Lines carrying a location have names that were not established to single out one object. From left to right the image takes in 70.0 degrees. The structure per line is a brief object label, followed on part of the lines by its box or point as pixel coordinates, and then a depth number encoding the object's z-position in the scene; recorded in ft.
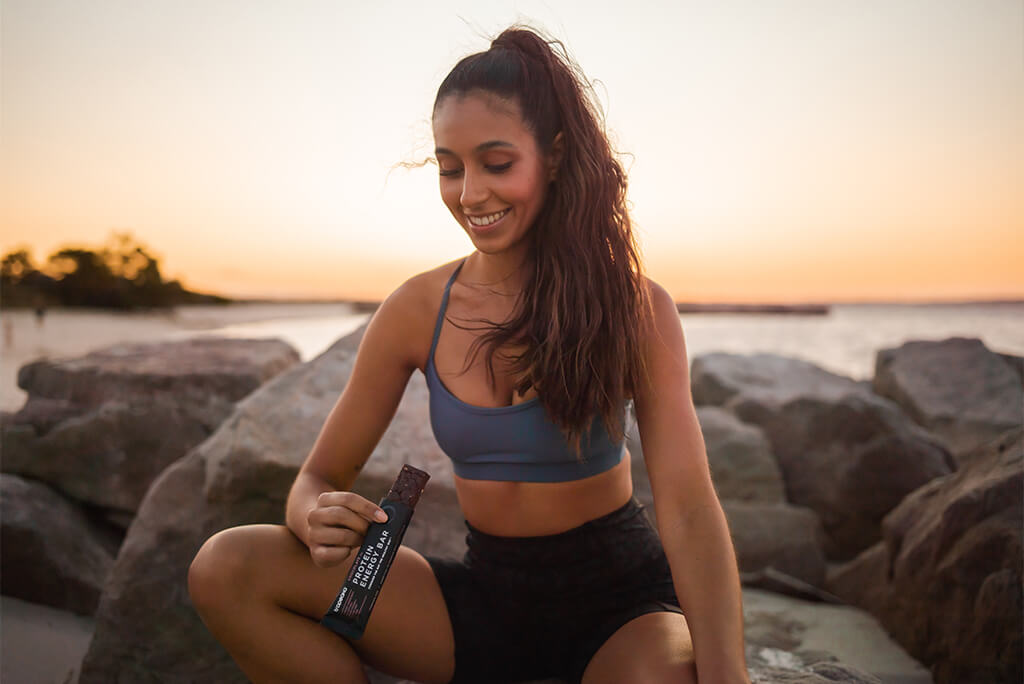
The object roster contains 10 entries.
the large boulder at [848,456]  14.94
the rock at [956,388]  19.85
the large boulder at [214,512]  9.23
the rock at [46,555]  11.76
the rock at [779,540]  13.01
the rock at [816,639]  9.12
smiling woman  6.11
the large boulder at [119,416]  14.29
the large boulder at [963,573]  8.41
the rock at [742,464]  15.33
